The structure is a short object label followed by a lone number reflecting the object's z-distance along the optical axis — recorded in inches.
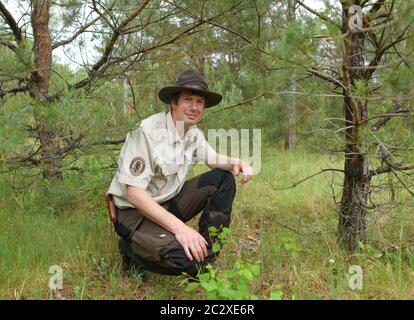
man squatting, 86.5
